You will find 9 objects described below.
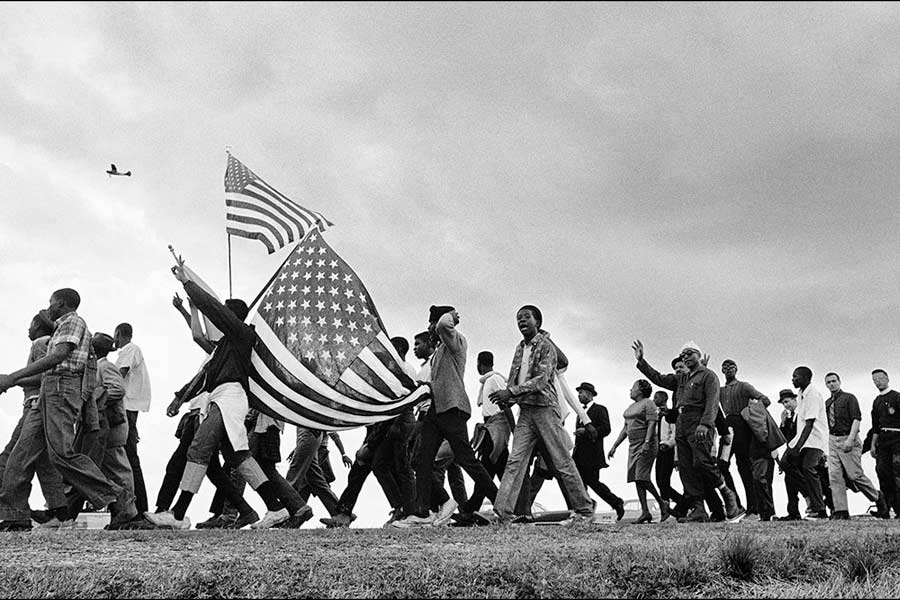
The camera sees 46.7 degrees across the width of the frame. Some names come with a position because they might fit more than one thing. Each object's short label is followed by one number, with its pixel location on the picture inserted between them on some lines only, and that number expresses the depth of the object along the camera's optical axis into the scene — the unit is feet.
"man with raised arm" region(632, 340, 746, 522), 37.99
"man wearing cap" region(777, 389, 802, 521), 53.52
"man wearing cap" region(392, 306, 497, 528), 32.22
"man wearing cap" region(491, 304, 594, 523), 33.04
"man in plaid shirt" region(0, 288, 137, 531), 29.84
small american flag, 40.47
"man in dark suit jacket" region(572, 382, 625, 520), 42.55
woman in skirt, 45.39
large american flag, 34.81
